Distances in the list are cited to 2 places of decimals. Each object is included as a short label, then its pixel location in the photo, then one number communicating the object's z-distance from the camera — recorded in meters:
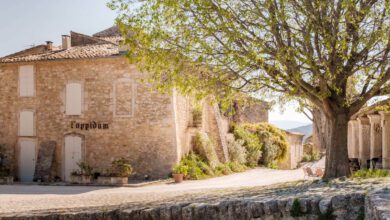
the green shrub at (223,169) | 28.30
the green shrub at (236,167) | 30.47
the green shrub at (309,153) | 47.56
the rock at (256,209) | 9.17
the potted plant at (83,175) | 24.97
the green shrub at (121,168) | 24.08
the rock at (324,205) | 8.15
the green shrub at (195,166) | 26.00
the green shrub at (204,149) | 28.55
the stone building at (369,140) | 22.47
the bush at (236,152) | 32.22
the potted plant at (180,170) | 25.02
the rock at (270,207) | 8.98
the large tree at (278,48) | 14.09
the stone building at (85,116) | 25.91
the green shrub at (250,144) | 34.03
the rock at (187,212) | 10.46
